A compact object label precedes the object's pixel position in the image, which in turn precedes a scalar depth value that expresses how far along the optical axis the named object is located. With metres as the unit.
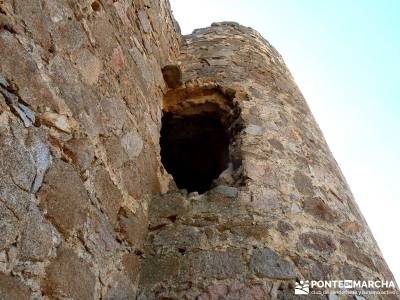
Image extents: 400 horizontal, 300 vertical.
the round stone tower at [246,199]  2.21
